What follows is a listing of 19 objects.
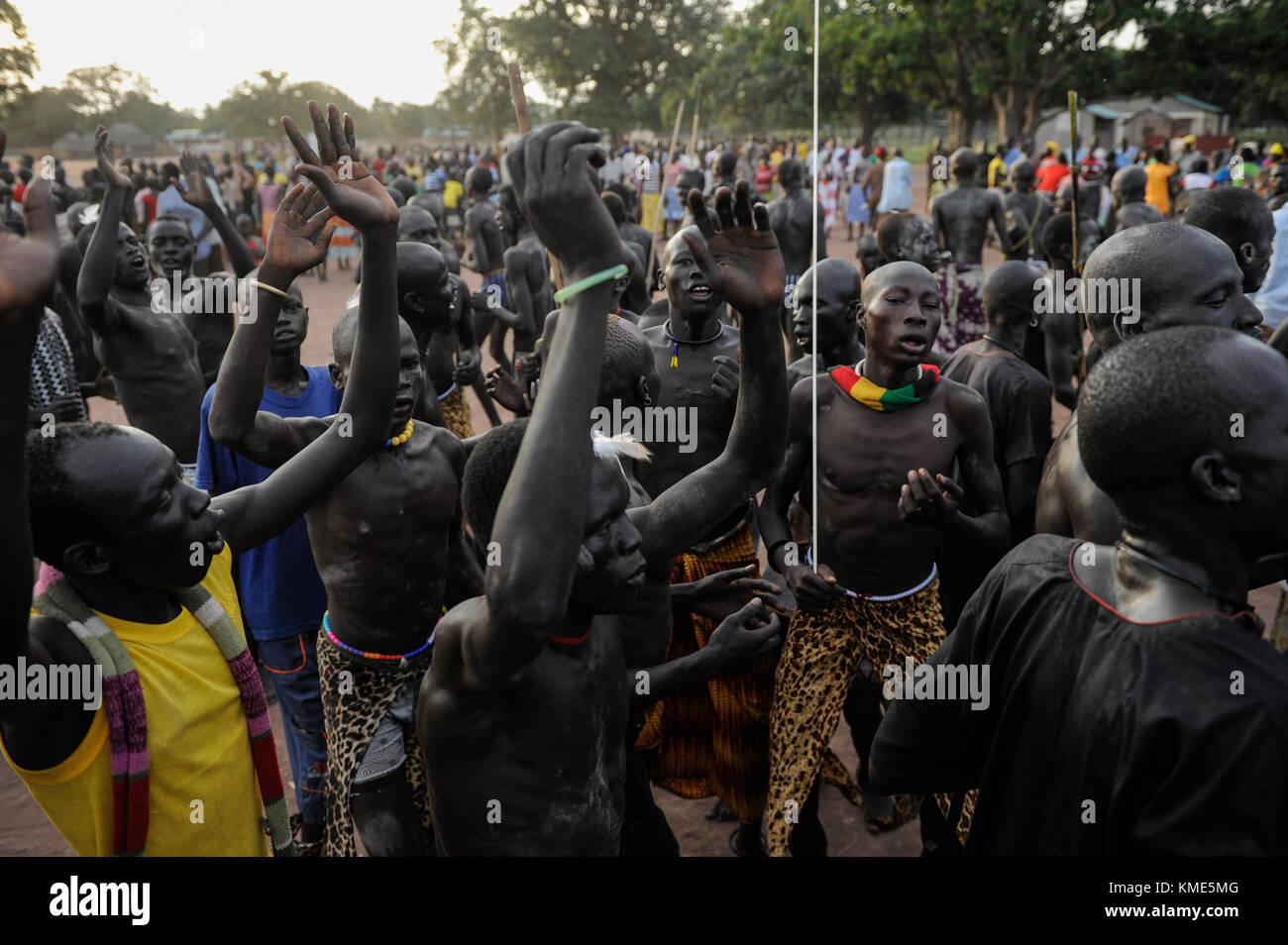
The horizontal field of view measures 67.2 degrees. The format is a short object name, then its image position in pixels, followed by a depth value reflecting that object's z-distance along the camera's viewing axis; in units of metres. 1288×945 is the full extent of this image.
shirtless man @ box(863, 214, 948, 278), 6.67
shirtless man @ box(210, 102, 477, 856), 2.96
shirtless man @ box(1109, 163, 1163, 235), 8.82
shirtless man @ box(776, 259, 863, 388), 4.38
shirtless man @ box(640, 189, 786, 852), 3.82
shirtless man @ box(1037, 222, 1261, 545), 2.77
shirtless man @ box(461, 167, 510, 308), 10.54
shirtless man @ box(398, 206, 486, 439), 4.70
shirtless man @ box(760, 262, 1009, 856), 3.58
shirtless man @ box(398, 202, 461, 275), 7.18
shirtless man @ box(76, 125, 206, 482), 5.33
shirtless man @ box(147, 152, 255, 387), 6.46
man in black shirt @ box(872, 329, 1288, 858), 1.49
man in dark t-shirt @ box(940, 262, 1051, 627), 4.18
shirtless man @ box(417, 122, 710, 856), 1.54
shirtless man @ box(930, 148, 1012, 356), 9.47
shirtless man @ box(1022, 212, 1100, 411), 5.68
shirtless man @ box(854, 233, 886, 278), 7.83
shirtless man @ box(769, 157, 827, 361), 9.82
